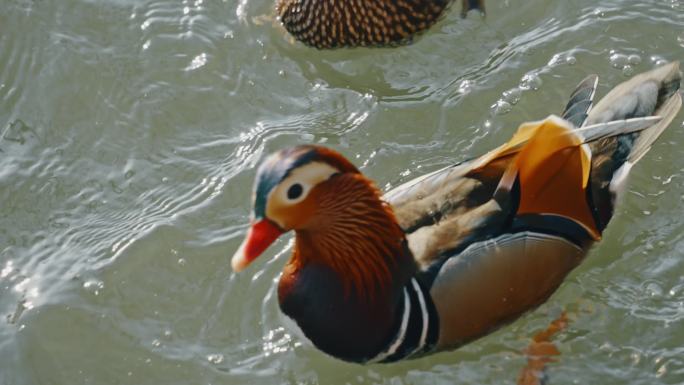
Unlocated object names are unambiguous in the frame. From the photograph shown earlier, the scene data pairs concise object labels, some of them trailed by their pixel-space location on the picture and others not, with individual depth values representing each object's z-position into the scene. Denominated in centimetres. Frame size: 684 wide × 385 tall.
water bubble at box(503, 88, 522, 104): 936
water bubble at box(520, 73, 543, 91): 945
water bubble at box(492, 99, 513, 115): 927
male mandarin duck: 708
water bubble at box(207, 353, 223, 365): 777
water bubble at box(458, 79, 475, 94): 950
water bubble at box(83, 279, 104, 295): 833
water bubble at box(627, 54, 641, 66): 952
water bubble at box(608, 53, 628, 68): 955
